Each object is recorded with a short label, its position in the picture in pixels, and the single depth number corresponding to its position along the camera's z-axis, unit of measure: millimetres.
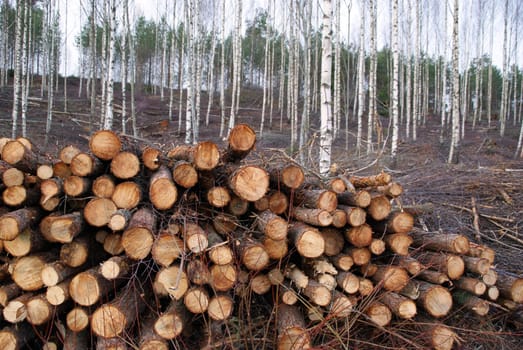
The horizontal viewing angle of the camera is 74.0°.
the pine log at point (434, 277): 3023
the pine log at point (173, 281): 2561
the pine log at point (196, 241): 2582
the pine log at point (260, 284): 2863
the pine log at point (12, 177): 2887
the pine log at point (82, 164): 2865
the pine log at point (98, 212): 2730
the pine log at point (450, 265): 3080
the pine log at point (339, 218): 2959
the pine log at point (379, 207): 3166
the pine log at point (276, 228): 2699
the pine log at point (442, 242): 3170
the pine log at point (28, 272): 2648
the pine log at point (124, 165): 2926
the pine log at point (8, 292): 2631
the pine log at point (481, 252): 3309
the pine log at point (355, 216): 2967
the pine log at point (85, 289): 2547
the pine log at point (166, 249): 2537
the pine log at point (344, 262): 2996
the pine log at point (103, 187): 2852
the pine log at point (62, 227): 2621
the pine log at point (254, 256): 2670
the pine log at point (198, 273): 2586
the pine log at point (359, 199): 3117
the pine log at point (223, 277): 2592
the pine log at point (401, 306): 2779
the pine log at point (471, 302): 3029
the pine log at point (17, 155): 2918
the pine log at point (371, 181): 3645
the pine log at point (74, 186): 2857
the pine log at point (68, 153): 3094
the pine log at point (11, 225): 2512
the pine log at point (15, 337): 2506
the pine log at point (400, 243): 3109
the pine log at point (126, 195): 2832
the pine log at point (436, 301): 2867
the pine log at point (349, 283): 2861
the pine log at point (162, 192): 2791
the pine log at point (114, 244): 2850
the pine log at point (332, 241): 3021
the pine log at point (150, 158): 3119
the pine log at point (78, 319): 2539
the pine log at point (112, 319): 2438
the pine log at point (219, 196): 2955
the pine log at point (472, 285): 3043
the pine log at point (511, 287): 3098
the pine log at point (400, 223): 3146
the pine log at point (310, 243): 2740
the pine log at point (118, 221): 2660
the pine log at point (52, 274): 2564
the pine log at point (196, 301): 2564
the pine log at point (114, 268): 2514
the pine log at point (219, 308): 2613
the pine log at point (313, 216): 2822
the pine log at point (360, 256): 3010
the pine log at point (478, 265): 3053
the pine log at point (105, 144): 2926
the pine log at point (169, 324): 2494
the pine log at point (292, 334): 2541
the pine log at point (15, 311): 2527
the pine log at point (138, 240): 2543
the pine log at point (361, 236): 2980
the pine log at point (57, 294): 2553
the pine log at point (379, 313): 2818
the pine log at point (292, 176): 3045
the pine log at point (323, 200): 3000
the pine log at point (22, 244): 2668
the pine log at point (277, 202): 3111
